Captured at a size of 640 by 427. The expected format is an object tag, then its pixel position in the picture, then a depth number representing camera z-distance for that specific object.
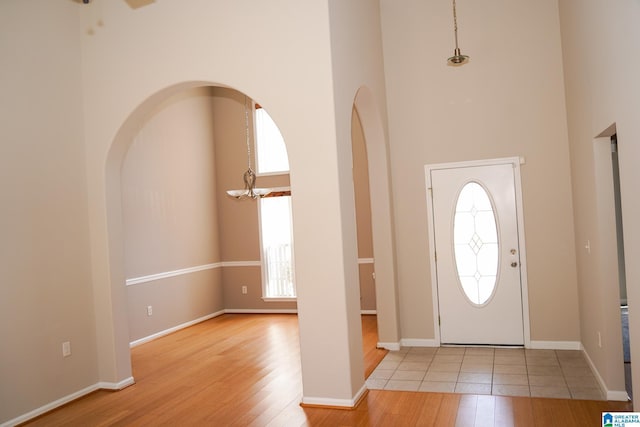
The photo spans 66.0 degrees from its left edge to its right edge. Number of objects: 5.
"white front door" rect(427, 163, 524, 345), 5.34
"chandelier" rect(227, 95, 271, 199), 6.66
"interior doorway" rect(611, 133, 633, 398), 4.25
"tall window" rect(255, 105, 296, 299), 8.03
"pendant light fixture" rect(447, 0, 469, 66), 4.70
